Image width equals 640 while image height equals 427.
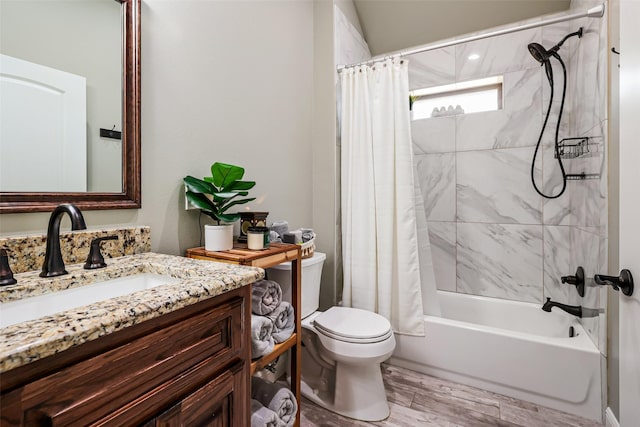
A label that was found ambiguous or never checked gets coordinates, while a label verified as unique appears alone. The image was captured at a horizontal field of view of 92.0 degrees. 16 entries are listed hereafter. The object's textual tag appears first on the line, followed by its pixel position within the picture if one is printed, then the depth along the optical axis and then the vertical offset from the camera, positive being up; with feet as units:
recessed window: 8.26 +3.16
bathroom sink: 2.41 -0.77
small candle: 4.25 -0.37
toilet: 5.15 -2.44
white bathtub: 5.35 -2.82
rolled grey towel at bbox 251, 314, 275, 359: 3.82 -1.61
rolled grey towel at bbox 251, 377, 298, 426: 4.23 -2.62
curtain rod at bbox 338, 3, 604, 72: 5.00 +3.38
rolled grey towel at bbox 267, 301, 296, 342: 4.36 -1.61
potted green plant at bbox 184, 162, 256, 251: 4.04 +0.24
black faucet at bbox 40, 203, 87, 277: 2.71 -0.36
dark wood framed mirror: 3.64 +1.14
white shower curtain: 6.61 +0.30
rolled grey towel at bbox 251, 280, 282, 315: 4.17 -1.18
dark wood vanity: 1.64 -1.08
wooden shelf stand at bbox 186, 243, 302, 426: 3.87 -0.69
